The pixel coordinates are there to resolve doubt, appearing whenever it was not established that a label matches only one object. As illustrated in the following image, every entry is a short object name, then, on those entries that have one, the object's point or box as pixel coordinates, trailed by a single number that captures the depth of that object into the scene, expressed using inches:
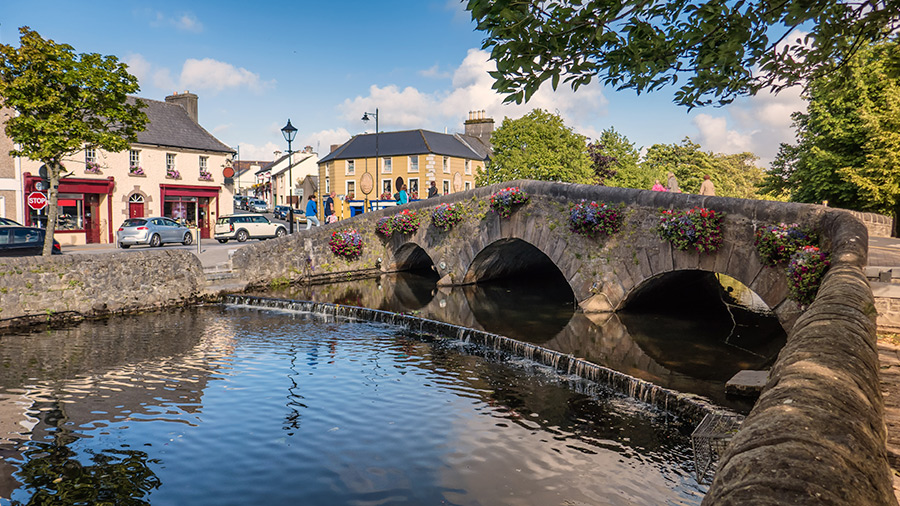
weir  307.3
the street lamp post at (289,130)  886.4
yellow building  1937.7
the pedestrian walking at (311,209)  887.5
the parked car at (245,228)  1295.5
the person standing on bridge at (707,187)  635.6
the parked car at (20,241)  706.8
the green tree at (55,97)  676.1
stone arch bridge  446.0
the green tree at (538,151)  1654.8
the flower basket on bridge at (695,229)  460.1
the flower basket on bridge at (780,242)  397.9
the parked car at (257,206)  2507.4
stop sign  818.8
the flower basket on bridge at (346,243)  823.1
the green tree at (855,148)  955.3
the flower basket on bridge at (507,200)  640.4
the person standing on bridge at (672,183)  684.1
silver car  1112.2
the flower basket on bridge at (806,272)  368.8
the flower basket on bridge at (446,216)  724.0
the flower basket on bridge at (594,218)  548.1
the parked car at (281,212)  2270.7
